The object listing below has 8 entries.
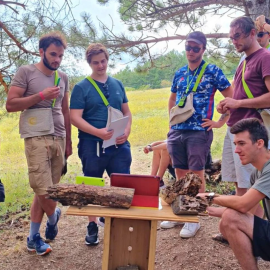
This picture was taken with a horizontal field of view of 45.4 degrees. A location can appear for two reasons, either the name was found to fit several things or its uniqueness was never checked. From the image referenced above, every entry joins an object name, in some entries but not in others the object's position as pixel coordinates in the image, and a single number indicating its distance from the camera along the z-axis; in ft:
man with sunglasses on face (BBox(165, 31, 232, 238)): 10.07
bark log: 7.27
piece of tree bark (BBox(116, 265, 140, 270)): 7.77
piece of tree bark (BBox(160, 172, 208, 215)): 7.09
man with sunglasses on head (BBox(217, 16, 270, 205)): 8.84
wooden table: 7.53
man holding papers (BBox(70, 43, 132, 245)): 9.59
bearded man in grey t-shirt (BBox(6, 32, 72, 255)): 8.99
